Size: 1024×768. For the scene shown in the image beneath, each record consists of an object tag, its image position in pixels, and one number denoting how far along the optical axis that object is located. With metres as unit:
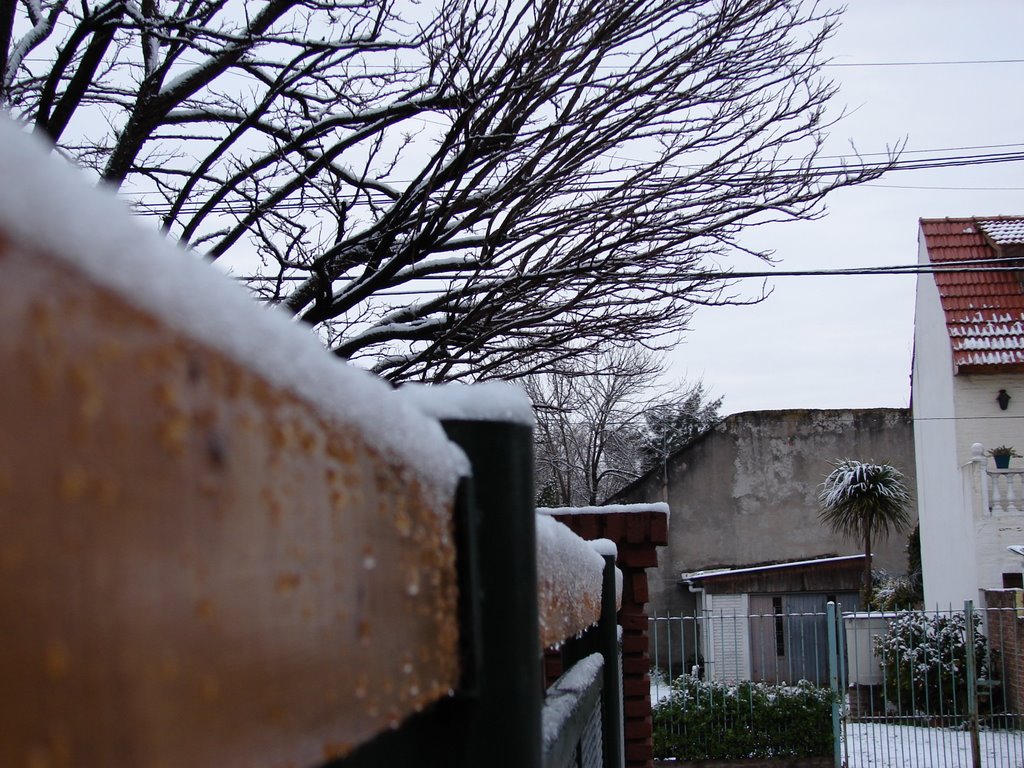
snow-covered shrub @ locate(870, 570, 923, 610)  22.69
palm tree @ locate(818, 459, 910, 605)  23.06
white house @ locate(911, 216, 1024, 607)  18.00
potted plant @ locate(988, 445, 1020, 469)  18.93
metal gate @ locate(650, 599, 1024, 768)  14.15
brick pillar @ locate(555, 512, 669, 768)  4.70
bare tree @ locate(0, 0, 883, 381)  6.64
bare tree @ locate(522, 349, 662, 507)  34.78
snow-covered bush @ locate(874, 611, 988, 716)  15.95
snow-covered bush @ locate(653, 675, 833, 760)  14.39
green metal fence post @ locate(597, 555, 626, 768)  2.89
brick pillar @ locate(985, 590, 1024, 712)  15.09
